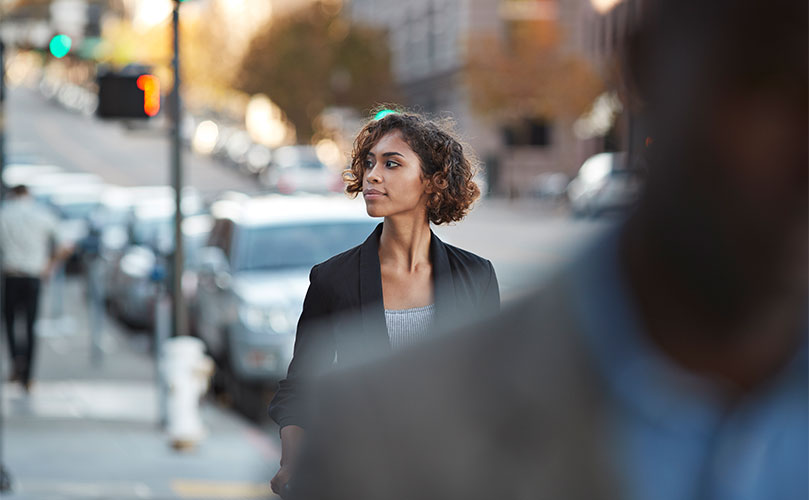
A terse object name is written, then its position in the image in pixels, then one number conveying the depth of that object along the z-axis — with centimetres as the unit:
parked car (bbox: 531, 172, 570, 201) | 4144
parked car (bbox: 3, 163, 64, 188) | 4154
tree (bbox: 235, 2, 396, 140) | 5647
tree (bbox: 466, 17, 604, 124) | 4691
